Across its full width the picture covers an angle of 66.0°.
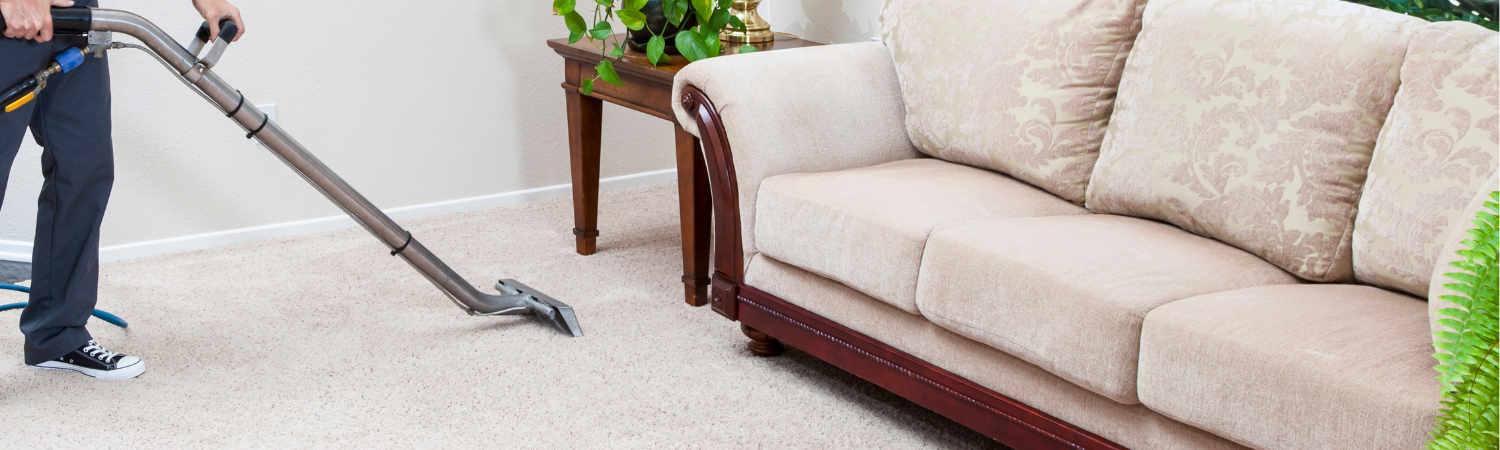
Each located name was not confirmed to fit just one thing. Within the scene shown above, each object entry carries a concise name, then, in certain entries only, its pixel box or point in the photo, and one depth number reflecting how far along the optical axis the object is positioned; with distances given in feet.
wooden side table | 8.20
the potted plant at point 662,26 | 8.05
